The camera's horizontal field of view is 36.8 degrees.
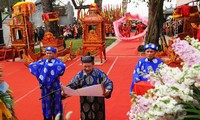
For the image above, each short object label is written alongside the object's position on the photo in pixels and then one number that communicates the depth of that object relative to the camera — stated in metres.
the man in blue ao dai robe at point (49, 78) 4.64
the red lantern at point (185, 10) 11.45
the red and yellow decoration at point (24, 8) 12.48
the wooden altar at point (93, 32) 11.80
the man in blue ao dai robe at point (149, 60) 4.40
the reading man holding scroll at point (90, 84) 3.94
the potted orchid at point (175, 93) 1.30
